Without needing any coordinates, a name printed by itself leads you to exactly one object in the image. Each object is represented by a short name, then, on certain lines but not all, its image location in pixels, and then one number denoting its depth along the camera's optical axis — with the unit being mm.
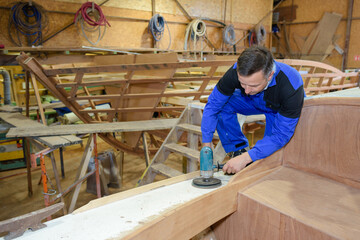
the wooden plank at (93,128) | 3119
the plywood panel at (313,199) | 1146
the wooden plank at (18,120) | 3613
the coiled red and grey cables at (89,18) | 6586
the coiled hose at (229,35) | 9883
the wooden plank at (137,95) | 3795
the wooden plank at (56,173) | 3141
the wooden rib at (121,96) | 3662
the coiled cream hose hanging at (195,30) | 8849
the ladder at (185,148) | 2738
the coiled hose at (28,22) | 5992
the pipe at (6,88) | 4980
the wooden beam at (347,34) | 10219
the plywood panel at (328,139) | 1438
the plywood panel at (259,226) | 1186
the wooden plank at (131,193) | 1248
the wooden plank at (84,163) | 3285
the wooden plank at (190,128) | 2884
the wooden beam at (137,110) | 4008
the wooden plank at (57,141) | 2837
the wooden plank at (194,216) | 1018
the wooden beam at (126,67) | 3333
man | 1565
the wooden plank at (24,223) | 985
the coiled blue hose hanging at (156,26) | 7784
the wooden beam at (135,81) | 3688
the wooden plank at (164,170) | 2748
